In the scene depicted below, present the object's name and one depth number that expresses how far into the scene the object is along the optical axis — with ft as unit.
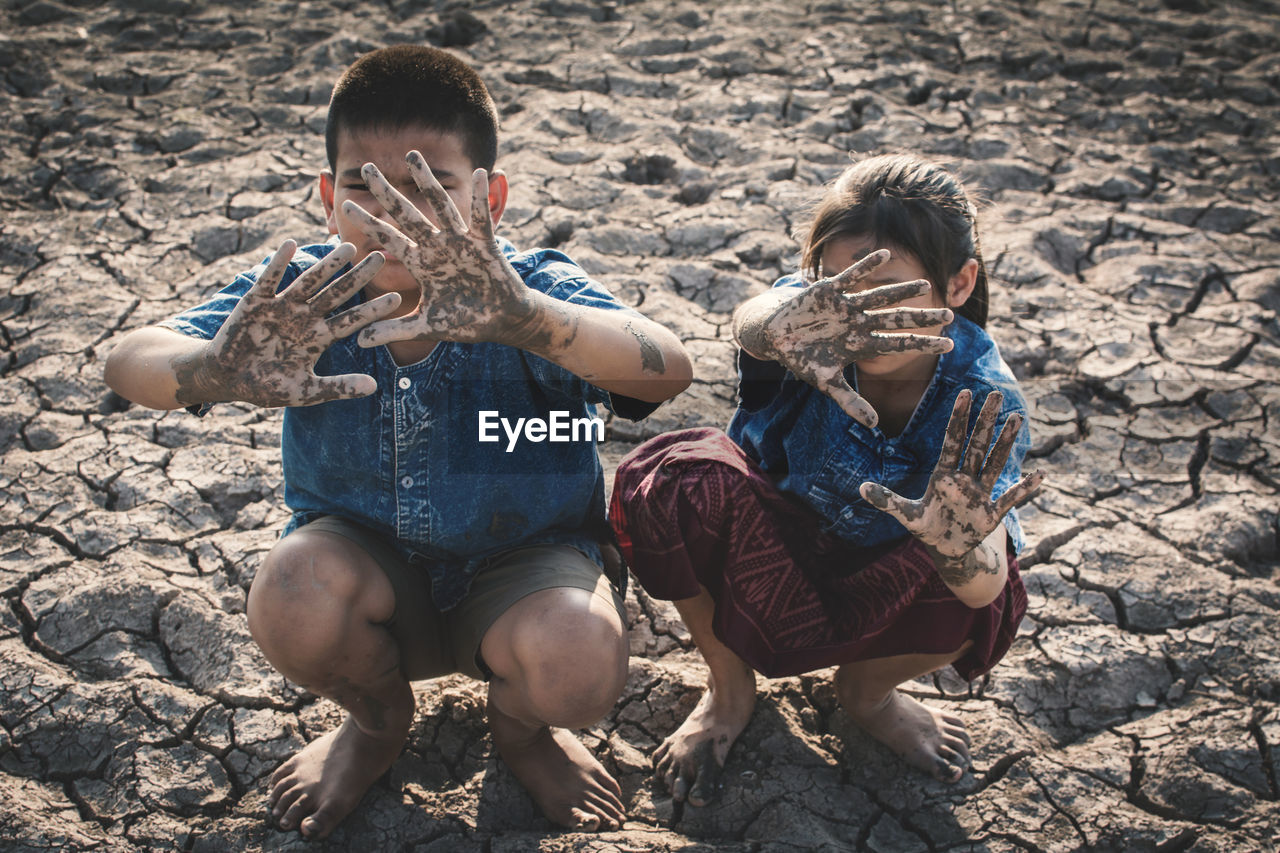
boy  4.49
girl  5.15
